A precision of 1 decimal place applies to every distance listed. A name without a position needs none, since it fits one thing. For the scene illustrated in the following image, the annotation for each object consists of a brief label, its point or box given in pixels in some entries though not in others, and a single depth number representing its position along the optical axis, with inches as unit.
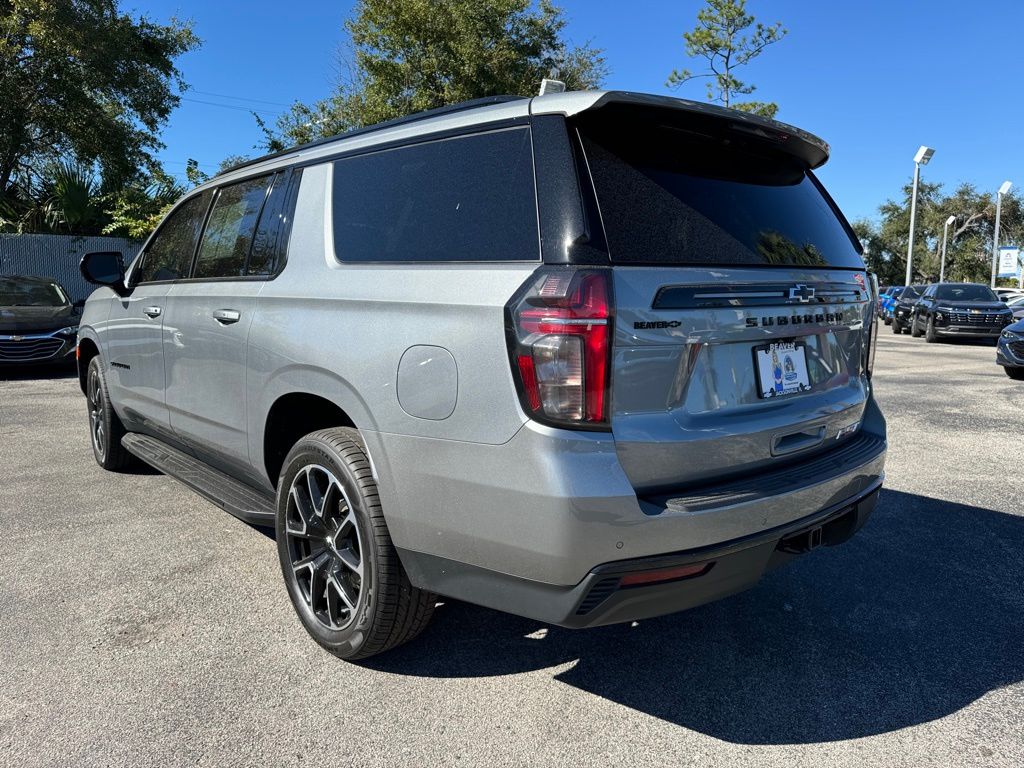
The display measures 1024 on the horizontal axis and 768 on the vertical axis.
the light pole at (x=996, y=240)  1664.0
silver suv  83.4
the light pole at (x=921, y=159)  1507.1
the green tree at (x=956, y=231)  2215.8
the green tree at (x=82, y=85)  652.7
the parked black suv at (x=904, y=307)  921.1
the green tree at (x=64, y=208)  742.5
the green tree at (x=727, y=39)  860.0
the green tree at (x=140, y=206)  736.3
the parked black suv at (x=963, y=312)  757.9
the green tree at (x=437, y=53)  775.7
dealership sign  1879.9
